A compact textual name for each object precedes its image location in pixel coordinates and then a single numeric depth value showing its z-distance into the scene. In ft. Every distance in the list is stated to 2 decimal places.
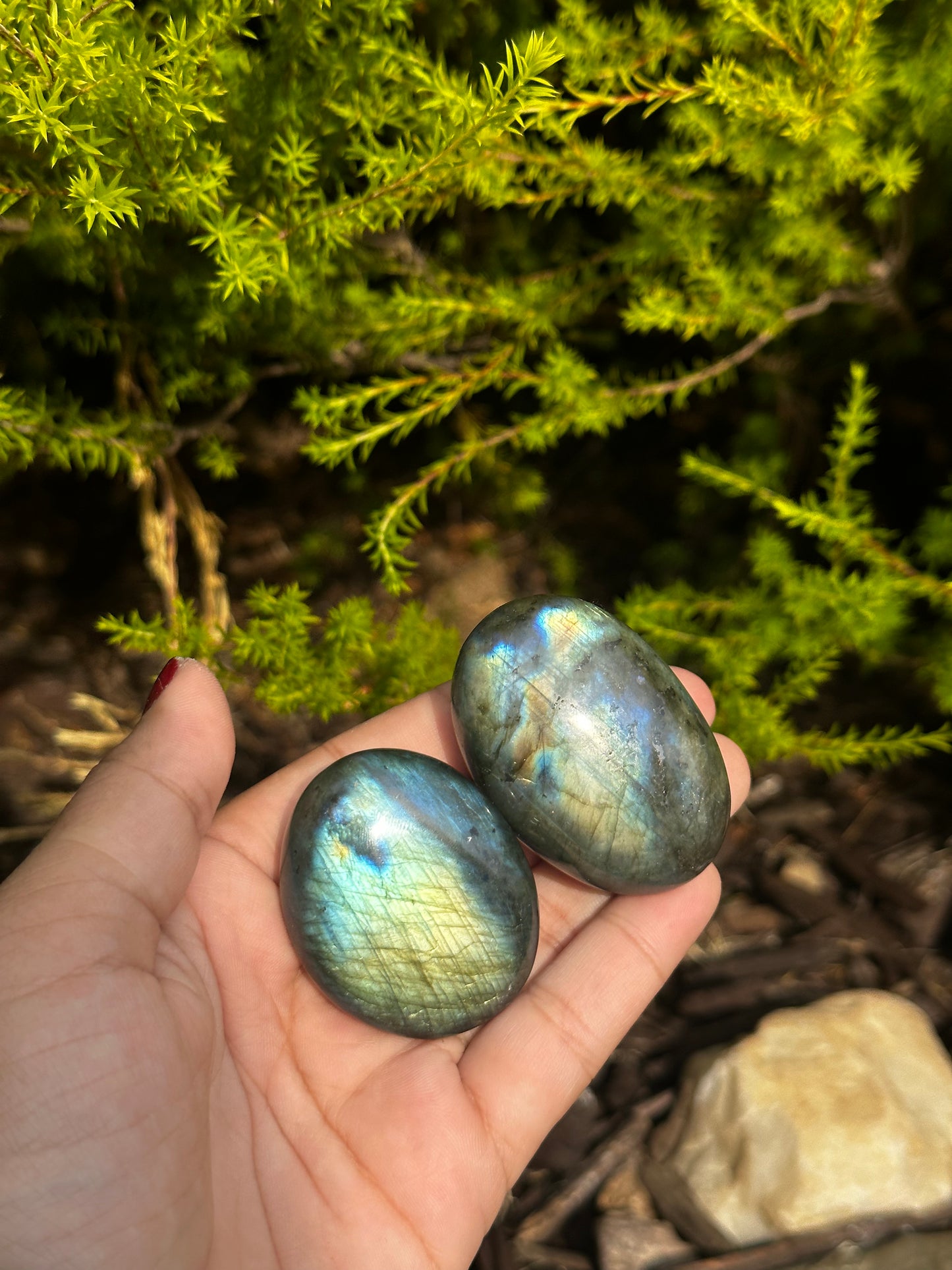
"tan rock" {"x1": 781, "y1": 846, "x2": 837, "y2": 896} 0.87
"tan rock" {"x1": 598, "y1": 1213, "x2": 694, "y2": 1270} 0.68
